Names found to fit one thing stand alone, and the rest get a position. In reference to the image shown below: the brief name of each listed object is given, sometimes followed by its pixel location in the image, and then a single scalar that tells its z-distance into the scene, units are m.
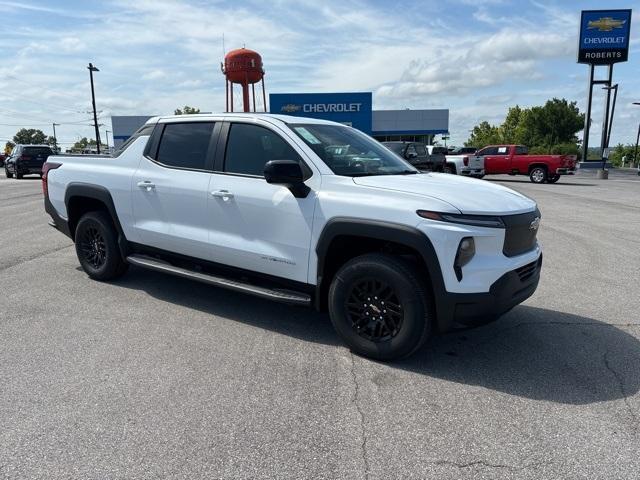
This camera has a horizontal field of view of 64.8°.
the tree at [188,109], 75.02
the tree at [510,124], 76.97
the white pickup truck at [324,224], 3.46
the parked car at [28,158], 25.44
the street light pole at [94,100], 45.66
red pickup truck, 23.16
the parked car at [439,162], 21.95
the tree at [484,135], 84.77
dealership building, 52.03
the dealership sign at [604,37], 36.25
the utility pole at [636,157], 53.94
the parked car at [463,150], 37.21
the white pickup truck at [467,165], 24.55
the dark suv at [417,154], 18.82
